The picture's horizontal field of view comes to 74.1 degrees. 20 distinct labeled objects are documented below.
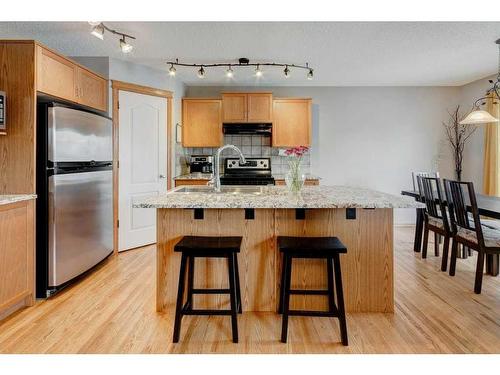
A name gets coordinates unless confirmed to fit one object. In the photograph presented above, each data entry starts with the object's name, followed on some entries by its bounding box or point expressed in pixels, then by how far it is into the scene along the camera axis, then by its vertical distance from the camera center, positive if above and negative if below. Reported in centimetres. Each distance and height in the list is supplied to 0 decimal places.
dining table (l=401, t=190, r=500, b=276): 262 -33
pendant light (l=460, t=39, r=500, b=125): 334 +56
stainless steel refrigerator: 262 -22
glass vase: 250 -6
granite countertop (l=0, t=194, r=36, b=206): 219 -22
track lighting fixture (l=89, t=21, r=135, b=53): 285 +126
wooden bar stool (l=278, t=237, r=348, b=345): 194 -57
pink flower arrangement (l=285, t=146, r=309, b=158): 254 +15
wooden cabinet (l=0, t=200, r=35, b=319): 225 -65
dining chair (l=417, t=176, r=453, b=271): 329 -47
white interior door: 405 +10
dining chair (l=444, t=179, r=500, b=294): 270 -51
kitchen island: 234 -57
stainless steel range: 528 +3
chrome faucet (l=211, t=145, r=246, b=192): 277 -7
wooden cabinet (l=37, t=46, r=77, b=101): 266 +80
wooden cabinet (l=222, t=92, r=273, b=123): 498 +94
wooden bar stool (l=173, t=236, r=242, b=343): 196 -57
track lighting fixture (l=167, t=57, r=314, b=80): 410 +133
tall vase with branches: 534 +61
